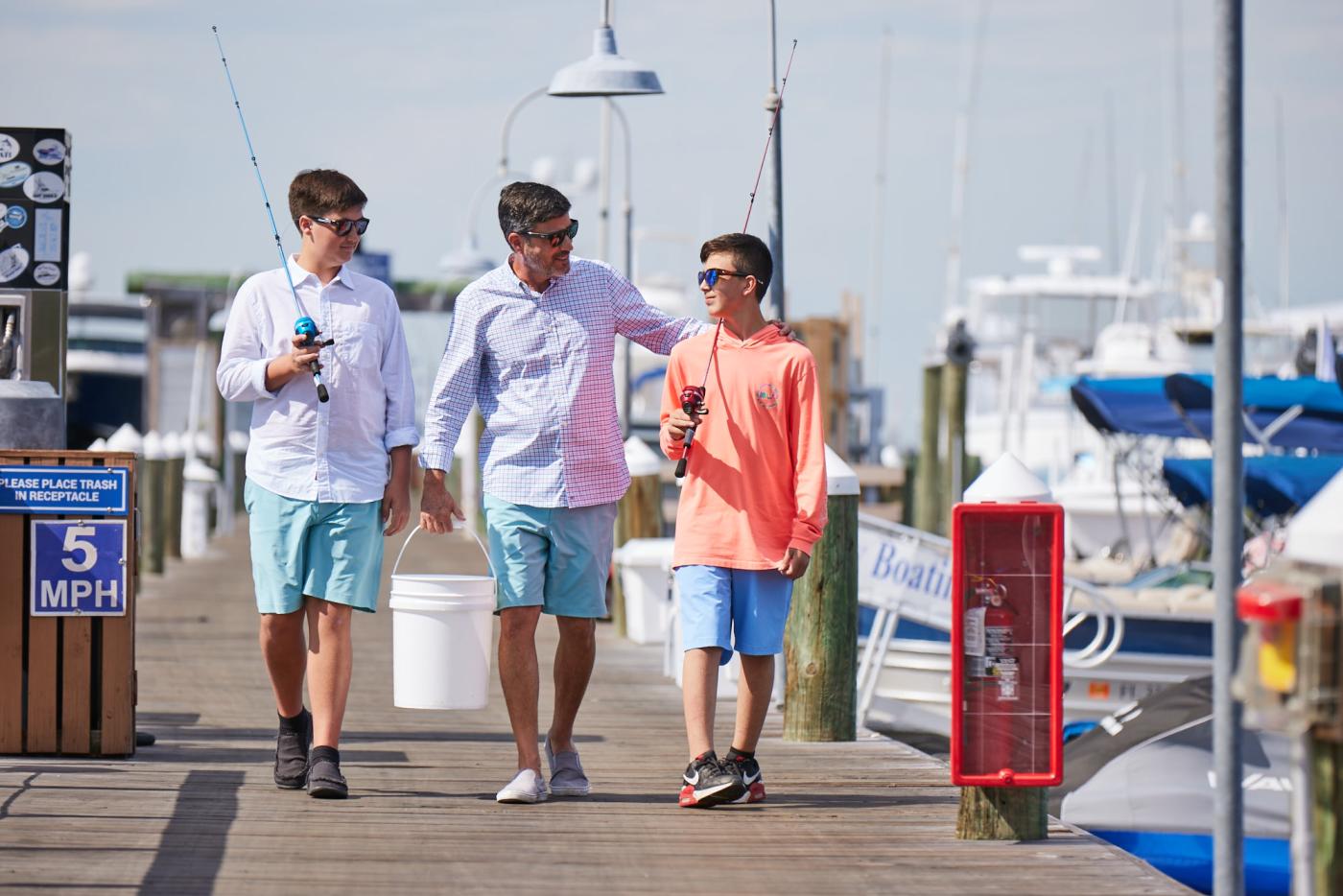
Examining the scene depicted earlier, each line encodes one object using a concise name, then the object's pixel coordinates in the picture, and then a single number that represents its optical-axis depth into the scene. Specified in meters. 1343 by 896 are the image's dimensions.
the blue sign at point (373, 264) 70.81
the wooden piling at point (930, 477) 48.19
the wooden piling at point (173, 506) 44.98
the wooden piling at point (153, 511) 41.59
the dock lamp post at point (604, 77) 20.67
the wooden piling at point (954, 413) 41.47
